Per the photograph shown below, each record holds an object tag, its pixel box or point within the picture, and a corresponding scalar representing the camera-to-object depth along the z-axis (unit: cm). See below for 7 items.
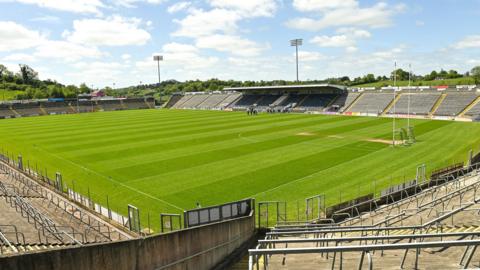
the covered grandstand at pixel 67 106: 10858
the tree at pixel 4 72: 19406
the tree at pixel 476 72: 13562
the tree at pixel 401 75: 16438
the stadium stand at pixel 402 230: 776
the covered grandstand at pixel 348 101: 6944
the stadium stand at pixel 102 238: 1069
